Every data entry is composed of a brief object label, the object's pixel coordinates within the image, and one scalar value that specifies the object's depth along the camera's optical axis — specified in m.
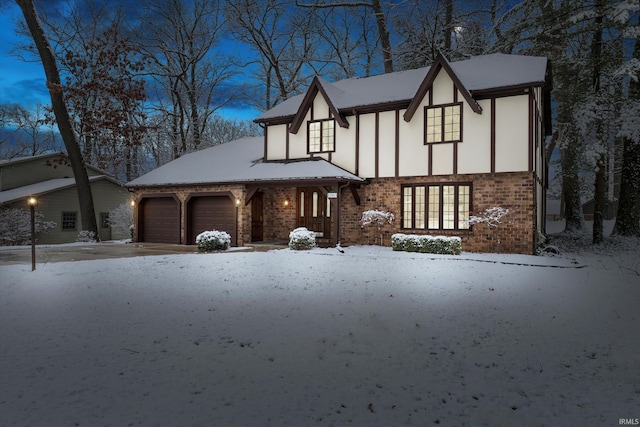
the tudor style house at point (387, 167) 15.05
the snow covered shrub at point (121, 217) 28.83
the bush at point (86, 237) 21.08
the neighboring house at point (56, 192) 24.91
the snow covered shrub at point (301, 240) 15.87
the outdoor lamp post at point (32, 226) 10.71
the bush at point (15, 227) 22.18
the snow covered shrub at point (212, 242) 16.12
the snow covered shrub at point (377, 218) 17.09
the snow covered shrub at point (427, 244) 14.52
